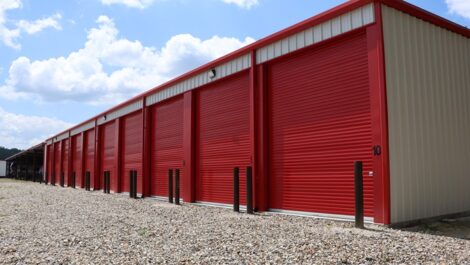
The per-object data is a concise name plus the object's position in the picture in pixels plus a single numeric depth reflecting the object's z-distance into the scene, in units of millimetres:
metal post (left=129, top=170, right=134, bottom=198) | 18047
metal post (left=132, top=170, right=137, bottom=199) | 17916
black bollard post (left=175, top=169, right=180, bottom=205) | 14367
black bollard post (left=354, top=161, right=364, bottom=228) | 7781
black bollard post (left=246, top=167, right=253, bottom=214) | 11094
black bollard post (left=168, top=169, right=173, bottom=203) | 15031
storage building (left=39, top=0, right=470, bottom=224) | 8445
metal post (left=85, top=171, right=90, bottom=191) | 24759
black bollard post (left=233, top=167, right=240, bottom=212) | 11562
